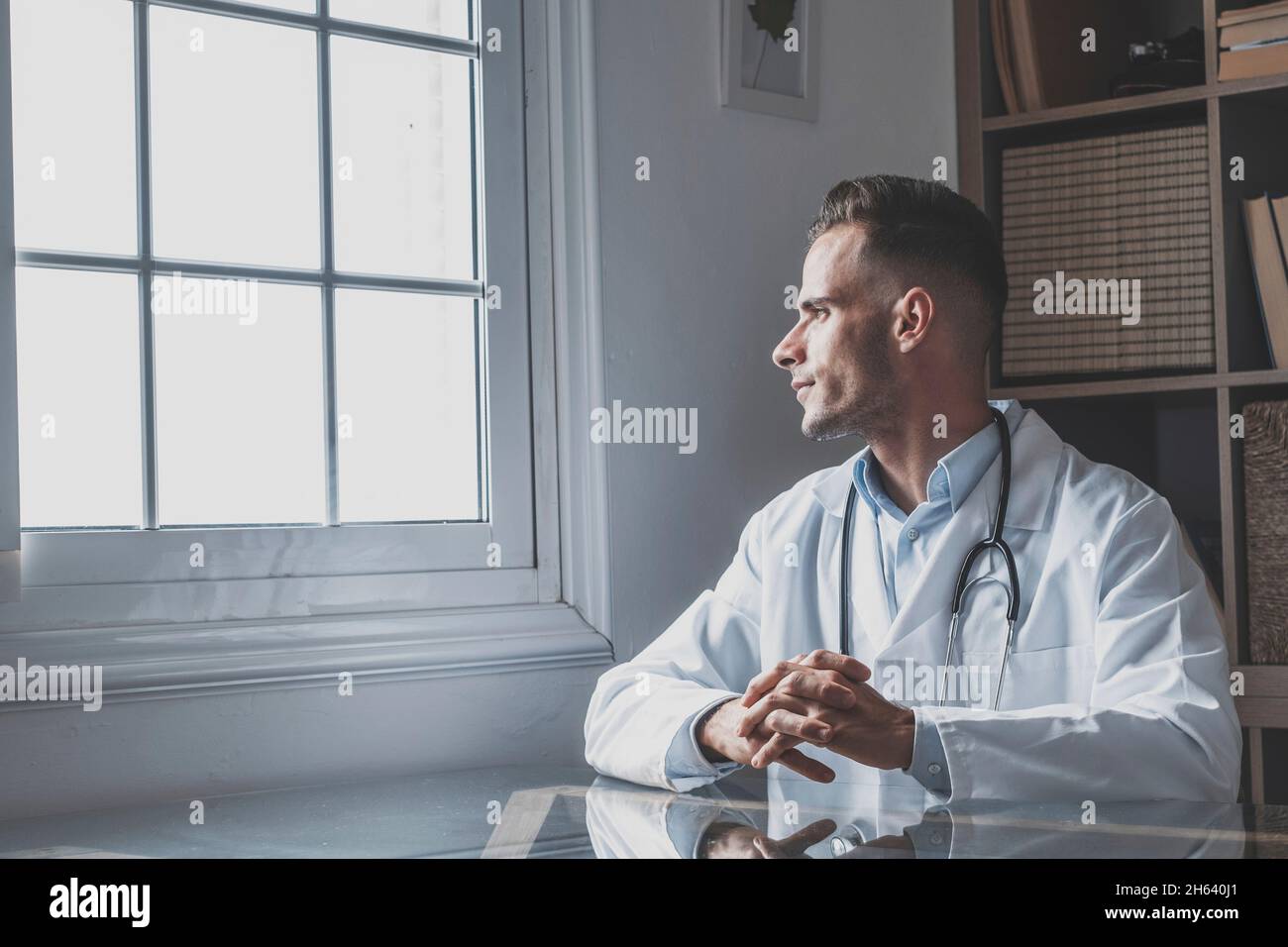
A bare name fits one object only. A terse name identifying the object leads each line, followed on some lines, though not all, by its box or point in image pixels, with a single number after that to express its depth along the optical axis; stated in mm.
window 1513
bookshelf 1947
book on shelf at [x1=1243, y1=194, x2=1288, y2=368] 1952
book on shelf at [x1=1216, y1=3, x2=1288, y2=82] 1911
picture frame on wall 1938
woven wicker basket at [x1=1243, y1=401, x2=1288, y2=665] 1916
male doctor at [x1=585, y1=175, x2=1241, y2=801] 1288
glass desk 1036
